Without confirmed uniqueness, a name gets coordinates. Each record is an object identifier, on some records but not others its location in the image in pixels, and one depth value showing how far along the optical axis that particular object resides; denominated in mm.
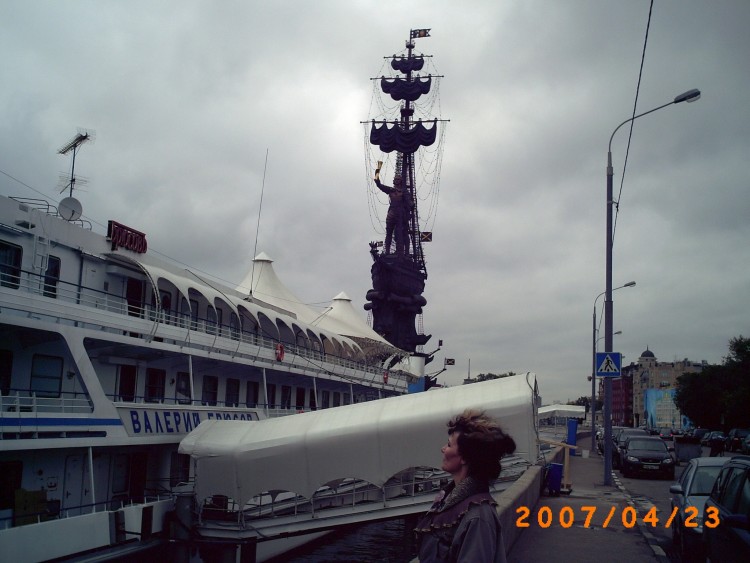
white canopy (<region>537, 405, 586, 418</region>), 37562
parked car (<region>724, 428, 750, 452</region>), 37594
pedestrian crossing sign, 17828
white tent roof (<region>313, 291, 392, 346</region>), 39038
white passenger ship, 12523
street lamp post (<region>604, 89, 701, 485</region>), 18453
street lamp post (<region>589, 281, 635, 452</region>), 40200
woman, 2900
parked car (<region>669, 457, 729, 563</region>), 9000
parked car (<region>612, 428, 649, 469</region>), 27162
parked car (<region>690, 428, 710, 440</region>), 62781
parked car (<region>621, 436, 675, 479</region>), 23828
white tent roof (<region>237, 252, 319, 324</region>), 33478
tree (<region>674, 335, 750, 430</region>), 53634
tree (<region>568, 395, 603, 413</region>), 182950
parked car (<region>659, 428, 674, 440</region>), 65850
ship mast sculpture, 54125
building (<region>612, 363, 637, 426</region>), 178000
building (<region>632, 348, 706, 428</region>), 135500
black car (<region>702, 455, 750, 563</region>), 5965
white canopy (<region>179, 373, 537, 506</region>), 14469
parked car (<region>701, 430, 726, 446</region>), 50541
